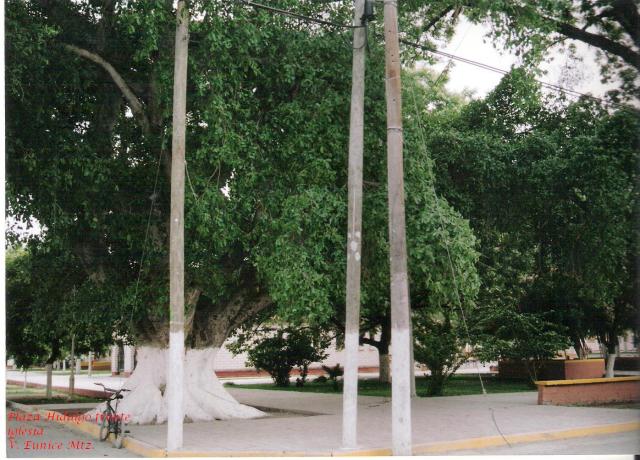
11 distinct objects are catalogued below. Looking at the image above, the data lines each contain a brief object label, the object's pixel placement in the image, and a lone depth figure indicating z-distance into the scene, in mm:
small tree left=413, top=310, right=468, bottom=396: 19984
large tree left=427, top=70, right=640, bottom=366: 16141
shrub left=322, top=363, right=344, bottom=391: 27506
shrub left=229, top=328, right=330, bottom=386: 26766
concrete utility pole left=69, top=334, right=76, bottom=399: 25359
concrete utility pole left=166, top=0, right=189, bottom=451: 10891
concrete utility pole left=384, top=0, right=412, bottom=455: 9977
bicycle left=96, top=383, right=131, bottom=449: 11945
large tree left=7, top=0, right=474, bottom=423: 12828
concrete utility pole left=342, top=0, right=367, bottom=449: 10523
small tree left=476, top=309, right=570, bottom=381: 19969
